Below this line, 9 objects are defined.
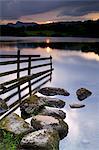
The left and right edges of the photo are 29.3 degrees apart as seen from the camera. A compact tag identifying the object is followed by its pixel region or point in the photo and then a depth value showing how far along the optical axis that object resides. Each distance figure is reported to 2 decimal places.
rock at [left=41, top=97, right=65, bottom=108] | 7.99
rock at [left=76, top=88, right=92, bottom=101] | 9.41
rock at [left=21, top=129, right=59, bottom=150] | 5.00
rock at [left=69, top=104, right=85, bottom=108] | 8.19
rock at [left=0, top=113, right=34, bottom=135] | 5.52
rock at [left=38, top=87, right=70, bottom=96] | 9.72
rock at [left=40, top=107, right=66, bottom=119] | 6.82
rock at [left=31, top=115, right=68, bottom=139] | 5.85
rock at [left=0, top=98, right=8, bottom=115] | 7.23
